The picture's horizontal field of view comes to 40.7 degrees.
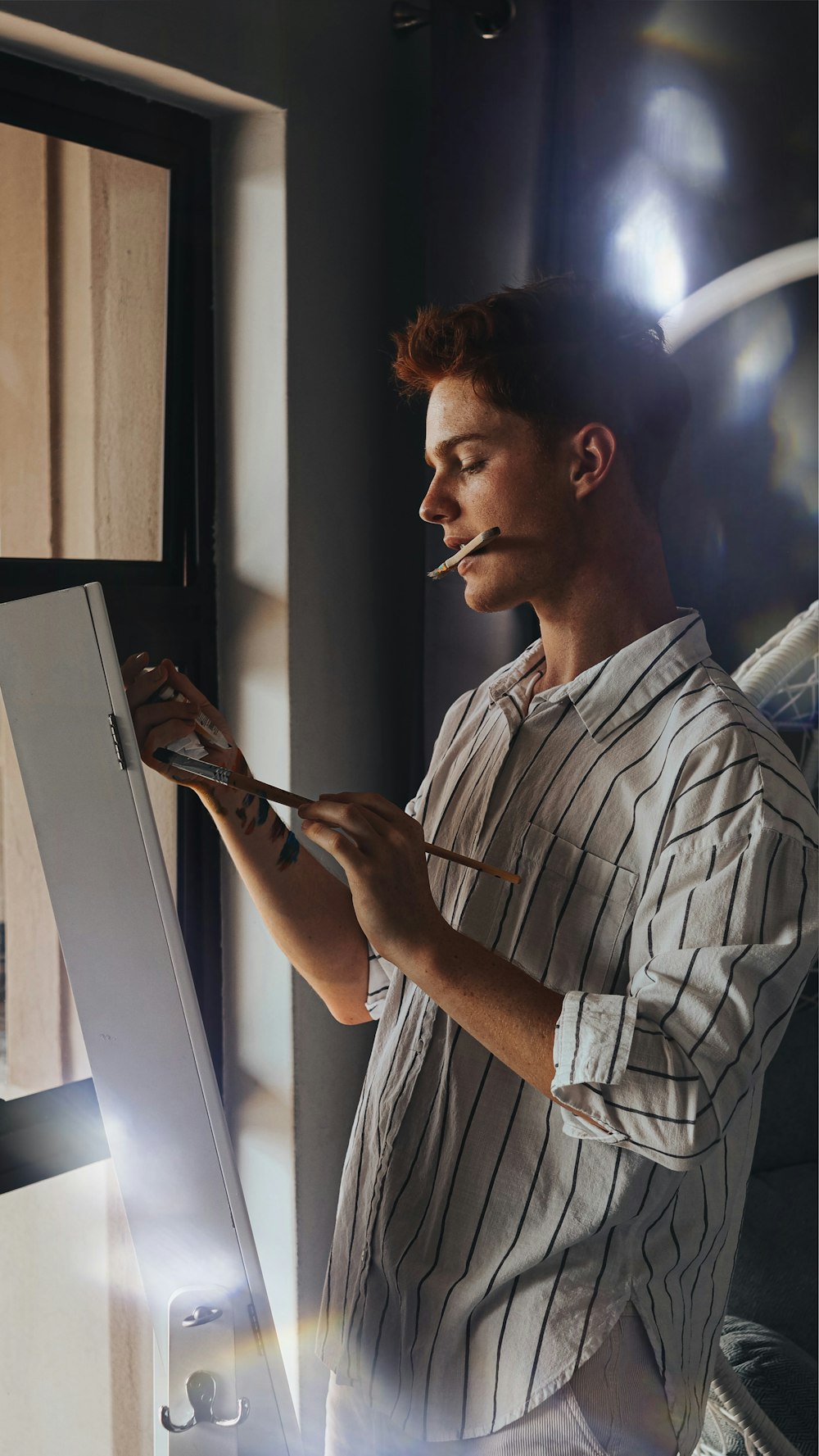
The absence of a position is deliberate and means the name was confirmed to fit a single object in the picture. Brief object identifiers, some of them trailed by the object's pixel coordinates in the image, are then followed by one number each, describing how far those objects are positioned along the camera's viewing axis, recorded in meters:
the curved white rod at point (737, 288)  1.31
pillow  1.27
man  0.77
